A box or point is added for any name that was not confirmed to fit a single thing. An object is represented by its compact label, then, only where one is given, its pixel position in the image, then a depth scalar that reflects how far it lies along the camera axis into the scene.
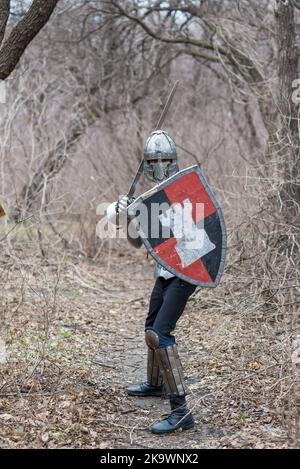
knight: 9.39
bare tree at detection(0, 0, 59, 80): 10.82
